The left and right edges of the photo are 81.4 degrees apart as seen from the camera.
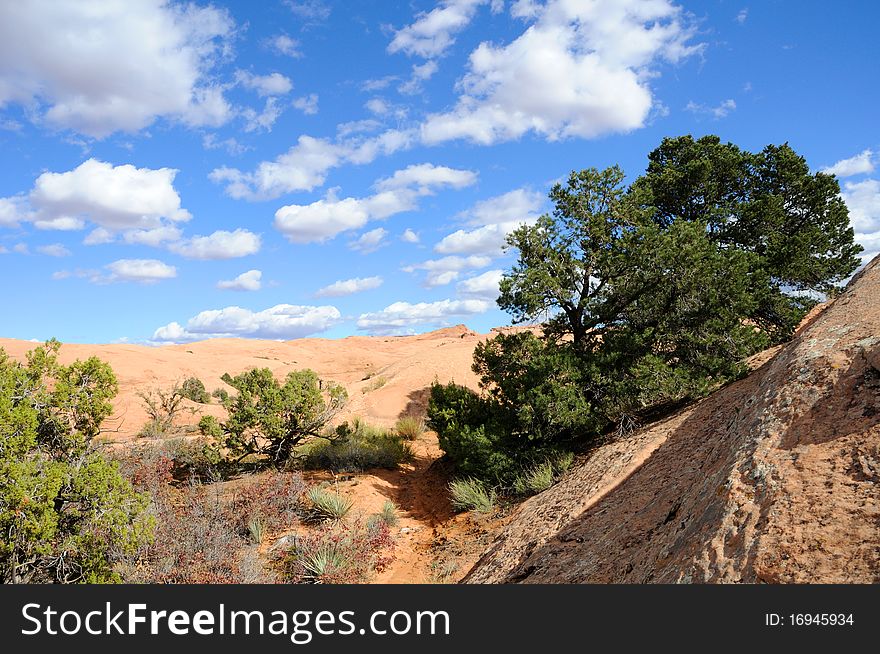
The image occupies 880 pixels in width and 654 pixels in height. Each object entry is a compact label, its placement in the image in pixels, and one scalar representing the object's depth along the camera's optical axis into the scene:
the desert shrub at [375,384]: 26.07
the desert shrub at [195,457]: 12.84
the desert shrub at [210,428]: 12.52
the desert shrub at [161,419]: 18.01
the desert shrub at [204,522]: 7.21
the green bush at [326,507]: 10.29
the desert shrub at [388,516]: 10.55
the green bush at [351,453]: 13.72
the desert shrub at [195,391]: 27.02
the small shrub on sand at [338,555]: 8.20
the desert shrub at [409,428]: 17.66
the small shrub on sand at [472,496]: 10.27
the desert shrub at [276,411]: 12.82
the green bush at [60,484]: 5.52
